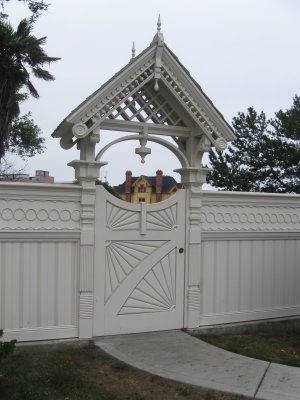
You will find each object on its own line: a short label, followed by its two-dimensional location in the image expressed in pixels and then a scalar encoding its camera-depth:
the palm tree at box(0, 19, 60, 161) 14.86
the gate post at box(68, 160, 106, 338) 6.49
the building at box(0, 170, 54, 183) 22.42
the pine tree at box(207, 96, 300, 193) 22.09
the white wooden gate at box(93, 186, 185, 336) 6.69
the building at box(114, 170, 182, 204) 36.25
